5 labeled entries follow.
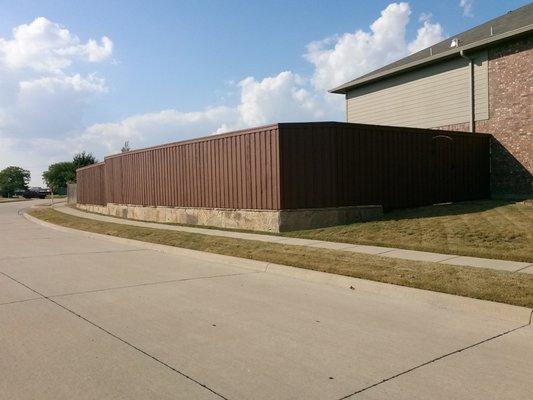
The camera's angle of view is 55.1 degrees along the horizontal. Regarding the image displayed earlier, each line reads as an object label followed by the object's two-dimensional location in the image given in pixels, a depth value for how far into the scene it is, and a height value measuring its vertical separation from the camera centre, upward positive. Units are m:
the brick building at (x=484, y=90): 18.22 +3.75
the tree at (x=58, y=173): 111.11 +4.65
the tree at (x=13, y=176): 153.88 +5.61
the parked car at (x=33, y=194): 71.56 -0.09
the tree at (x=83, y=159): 77.91 +5.12
